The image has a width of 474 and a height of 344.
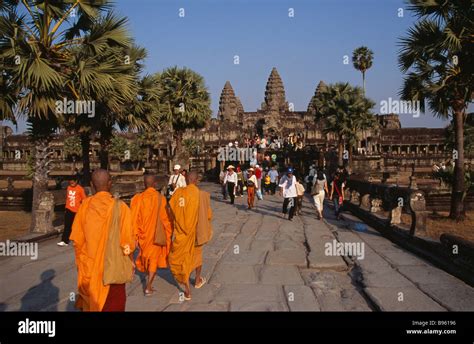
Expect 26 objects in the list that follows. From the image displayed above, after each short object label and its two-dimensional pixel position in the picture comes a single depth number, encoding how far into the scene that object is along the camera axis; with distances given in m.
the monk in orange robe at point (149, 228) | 5.78
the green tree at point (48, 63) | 9.79
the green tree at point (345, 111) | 30.22
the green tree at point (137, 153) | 50.86
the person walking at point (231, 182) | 16.62
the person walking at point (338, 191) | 12.94
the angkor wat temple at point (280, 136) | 34.53
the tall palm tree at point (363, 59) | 57.34
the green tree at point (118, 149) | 50.00
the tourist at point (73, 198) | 8.70
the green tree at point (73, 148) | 49.88
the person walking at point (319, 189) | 12.30
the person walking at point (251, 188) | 14.90
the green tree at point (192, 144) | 54.35
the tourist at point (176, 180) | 12.23
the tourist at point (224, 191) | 18.03
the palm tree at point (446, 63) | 12.26
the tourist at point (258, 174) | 17.77
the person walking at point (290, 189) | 12.15
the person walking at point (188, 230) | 5.55
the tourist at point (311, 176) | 19.48
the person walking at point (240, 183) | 18.97
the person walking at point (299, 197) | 12.64
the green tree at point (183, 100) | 26.08
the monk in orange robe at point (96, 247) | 4.10
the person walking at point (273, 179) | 20.59
